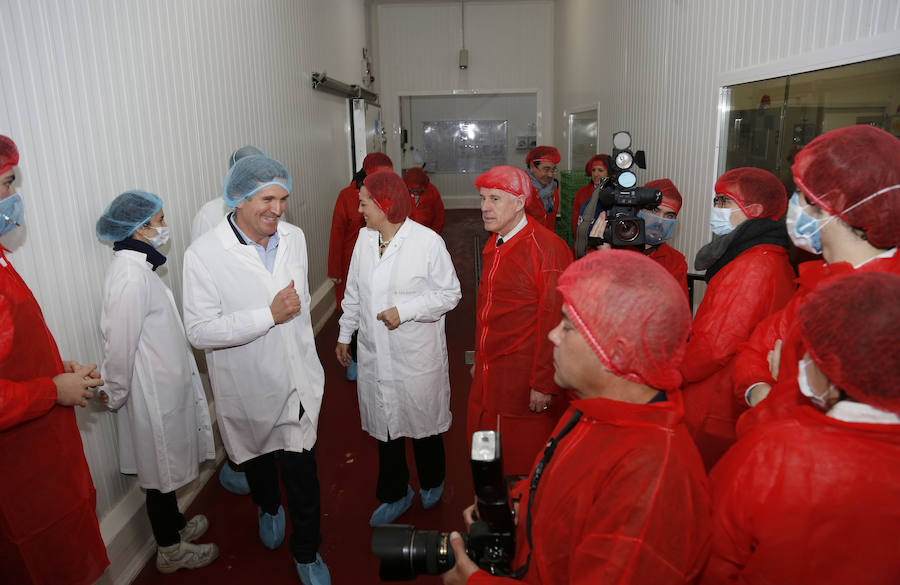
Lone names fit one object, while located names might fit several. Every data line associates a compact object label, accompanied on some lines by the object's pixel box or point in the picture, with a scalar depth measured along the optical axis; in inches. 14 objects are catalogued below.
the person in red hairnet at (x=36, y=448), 65.1
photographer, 39.9
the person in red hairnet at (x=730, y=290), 80.3
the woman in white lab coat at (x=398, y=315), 105.8
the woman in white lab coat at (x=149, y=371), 88.1
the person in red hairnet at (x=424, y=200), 218.4
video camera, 95.0
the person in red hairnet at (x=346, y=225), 191.6
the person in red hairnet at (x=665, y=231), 115.8
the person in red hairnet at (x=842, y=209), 55.2
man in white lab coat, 90.2
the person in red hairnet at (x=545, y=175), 227.9
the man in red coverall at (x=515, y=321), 101.4
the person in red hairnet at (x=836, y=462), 37.4
